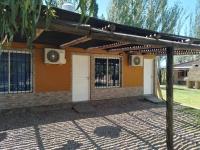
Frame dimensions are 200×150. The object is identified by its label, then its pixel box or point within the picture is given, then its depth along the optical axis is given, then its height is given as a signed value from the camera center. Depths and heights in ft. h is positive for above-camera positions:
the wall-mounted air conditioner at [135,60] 28.77 +2.51
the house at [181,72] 67.54 +0.63
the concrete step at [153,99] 28.36 -4.76
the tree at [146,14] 56.22 +22.04
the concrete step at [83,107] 22.05 -4.96
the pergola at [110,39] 9.22 +2.90
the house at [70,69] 20.28 +0.81
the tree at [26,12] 3.68 +1.59
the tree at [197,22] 77.68 +25.66
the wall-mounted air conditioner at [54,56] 22.15 +2.58
